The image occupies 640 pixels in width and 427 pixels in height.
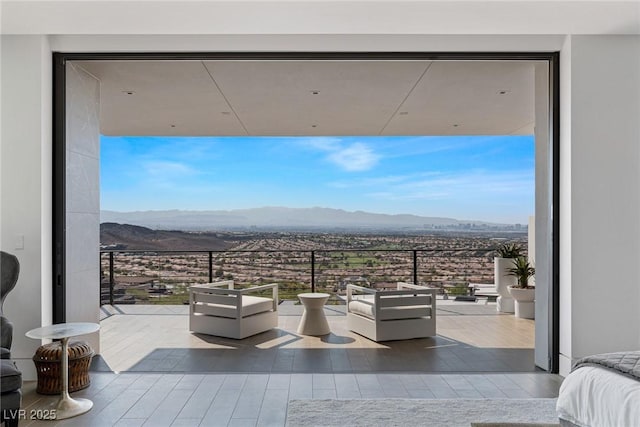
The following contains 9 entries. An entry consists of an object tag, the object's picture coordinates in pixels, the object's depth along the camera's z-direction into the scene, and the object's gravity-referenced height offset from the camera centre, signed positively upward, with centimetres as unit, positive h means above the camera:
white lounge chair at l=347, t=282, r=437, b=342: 544 -105
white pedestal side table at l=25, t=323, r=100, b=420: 327 -106
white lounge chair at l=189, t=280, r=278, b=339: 555 -104
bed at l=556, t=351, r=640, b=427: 227 -83
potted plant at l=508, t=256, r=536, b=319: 686 -98
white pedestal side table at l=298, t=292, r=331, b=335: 578 -112
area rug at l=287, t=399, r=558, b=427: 312 -123
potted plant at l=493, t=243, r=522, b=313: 738 -89
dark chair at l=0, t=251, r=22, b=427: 284 -92
